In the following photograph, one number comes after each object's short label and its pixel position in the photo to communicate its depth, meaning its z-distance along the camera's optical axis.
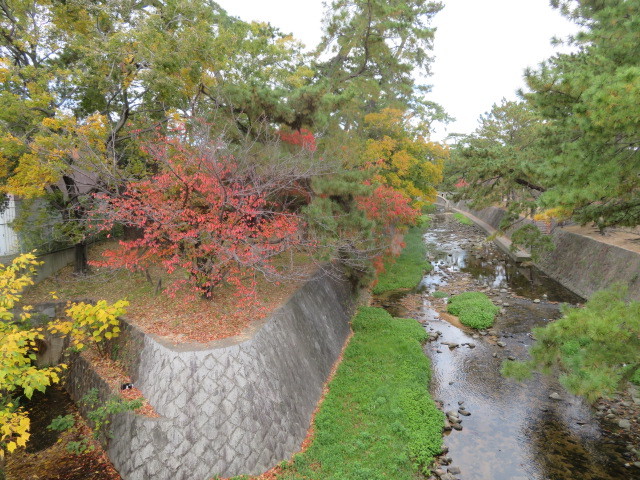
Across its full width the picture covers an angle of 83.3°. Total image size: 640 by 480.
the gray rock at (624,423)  9.62
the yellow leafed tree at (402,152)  20.52
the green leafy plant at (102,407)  7.64
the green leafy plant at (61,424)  8.77
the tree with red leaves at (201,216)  9.45
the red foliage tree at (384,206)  15.73
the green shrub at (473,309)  16.19
